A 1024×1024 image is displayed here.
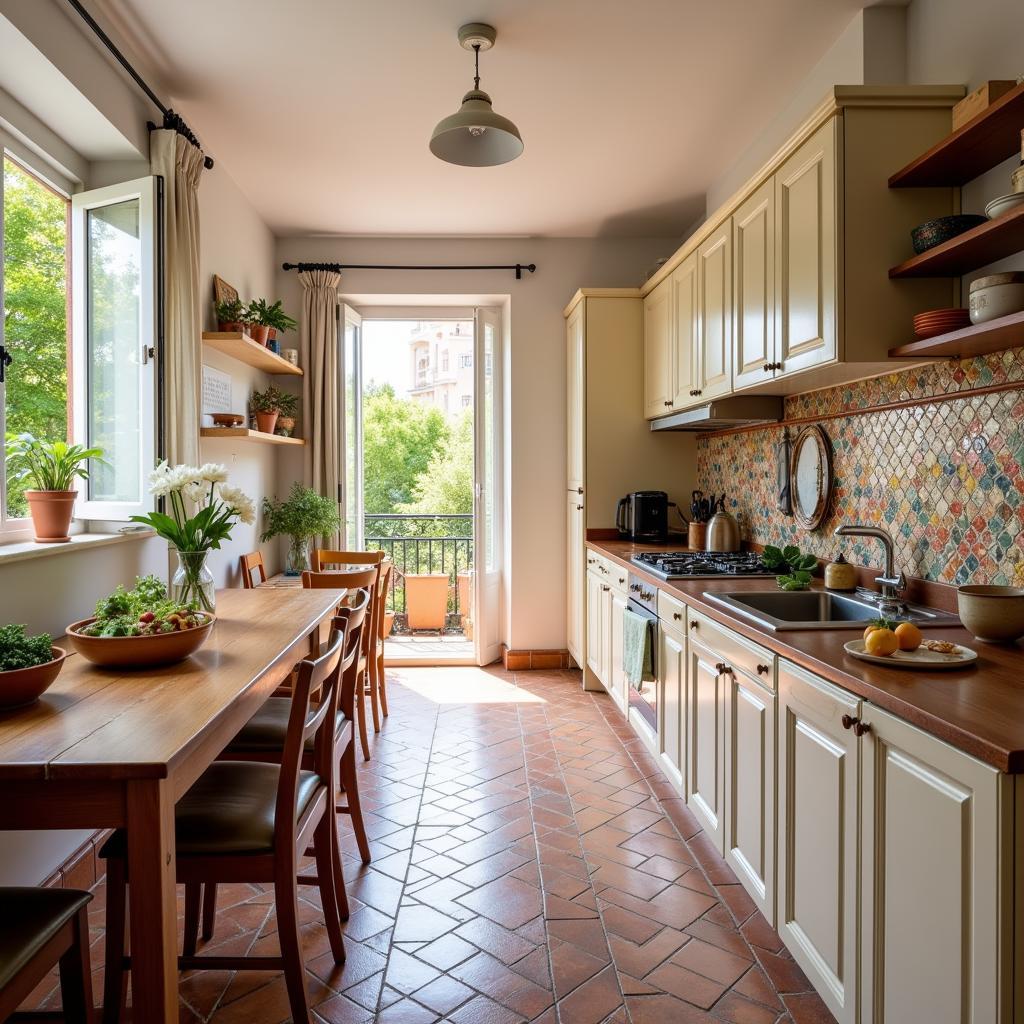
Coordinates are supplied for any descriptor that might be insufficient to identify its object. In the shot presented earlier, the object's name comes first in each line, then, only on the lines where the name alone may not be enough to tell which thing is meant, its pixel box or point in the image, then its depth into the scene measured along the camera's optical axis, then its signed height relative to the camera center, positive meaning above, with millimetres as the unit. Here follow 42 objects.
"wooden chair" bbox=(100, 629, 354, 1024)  1641 -752
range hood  3285 +388
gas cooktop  3023 -275
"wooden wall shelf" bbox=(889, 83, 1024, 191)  1811 +915
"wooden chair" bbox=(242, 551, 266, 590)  4195 -380
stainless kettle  3793 -166
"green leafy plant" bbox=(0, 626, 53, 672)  1513 -307
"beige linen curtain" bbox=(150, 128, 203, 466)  2992 +829
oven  3107 -520
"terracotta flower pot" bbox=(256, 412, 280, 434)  4305 +439
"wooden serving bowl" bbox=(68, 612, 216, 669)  1802 -358
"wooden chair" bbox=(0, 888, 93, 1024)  1195 -737
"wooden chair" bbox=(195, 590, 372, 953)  2127 -719
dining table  1244 -448
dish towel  3109 -633
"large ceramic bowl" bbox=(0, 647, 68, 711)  1480 -364
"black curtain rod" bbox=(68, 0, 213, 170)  2400 +1518
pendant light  2641 +1301
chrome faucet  2291 -216
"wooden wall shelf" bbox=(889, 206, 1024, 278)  1752 +637
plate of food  1583 -331
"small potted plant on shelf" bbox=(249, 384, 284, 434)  4312 +526
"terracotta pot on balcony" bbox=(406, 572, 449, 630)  6578 -855
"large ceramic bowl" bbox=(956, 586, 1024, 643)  1732 -260
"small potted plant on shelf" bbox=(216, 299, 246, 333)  3695 +898
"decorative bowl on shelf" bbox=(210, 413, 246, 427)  3650 +386
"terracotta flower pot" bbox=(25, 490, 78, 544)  2375 -46
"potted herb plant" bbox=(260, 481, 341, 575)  4645 -137
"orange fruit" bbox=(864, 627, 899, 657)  1640 -311
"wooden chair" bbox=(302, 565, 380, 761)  3504 -383
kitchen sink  2180 -341
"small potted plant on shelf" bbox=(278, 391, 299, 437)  4617 +532
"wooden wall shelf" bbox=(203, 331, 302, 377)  3564 +772
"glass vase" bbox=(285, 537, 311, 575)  4746 -372
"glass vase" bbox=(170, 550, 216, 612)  2258 -246
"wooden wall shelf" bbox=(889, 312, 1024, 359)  1705 +396
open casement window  2855 +633
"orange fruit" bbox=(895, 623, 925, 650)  1675 -300
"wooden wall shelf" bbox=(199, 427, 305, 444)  3561 +316
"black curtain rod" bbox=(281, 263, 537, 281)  4949 +1525
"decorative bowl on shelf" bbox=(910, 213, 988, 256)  2002 +726
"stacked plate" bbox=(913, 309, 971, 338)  1972 +467
